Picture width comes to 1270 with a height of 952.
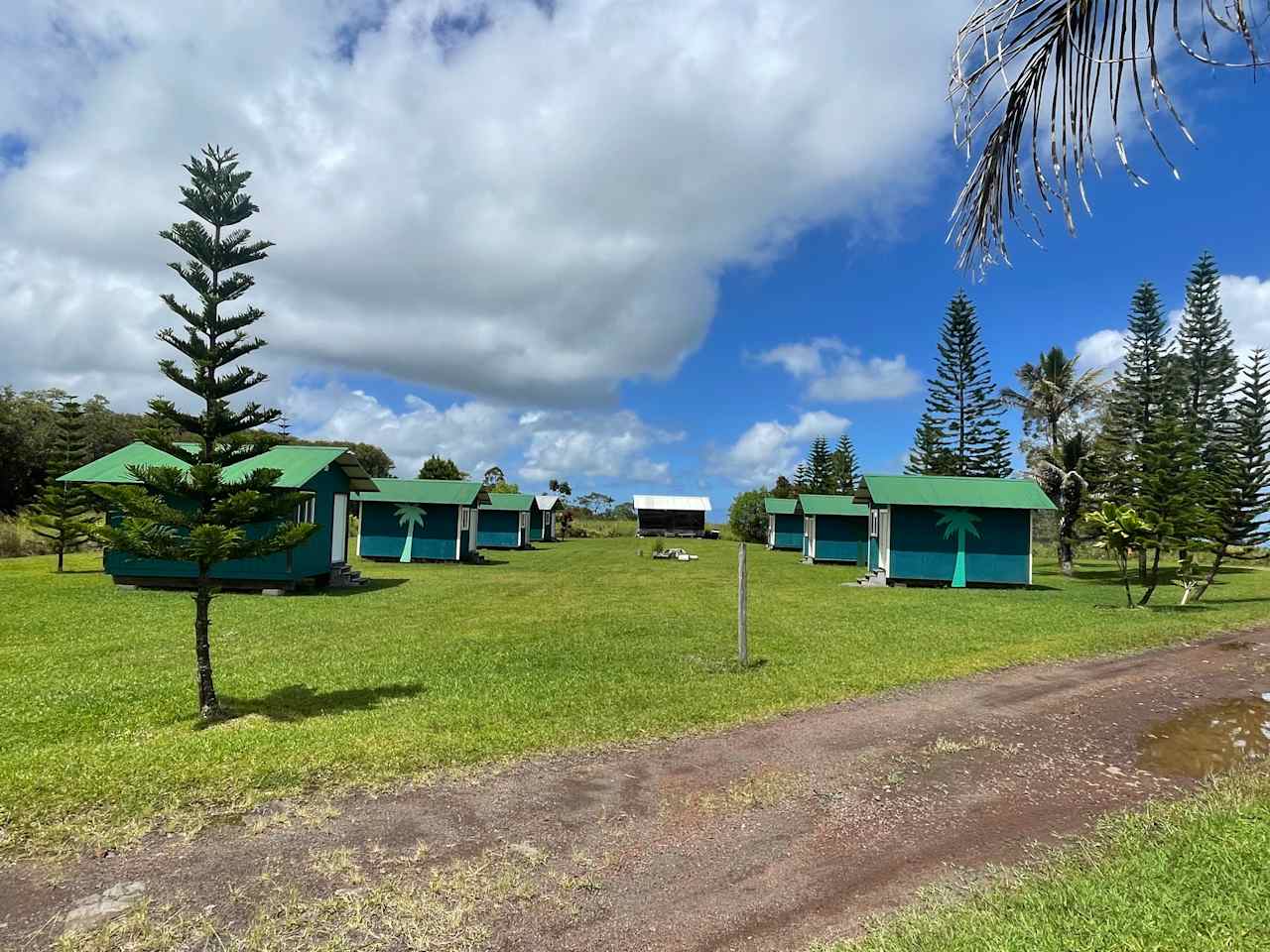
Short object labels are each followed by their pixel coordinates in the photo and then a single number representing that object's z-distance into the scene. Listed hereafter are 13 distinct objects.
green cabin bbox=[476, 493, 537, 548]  40.16
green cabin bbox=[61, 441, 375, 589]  17.11
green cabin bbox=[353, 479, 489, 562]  29.22
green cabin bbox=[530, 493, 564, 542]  51.59
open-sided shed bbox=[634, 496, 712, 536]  62.75
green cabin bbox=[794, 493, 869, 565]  35.34
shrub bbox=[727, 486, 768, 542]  54.91
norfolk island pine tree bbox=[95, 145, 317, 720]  6.75
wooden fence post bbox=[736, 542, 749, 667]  9.28
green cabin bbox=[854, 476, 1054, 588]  22.59
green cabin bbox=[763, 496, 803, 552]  45.97
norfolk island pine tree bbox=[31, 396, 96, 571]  21.05
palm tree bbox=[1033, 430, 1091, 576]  27.59
